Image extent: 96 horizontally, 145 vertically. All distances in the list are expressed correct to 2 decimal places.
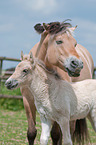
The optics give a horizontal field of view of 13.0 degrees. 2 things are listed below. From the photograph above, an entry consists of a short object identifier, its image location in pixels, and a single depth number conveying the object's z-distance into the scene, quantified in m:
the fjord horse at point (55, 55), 5.76
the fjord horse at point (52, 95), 5.70
